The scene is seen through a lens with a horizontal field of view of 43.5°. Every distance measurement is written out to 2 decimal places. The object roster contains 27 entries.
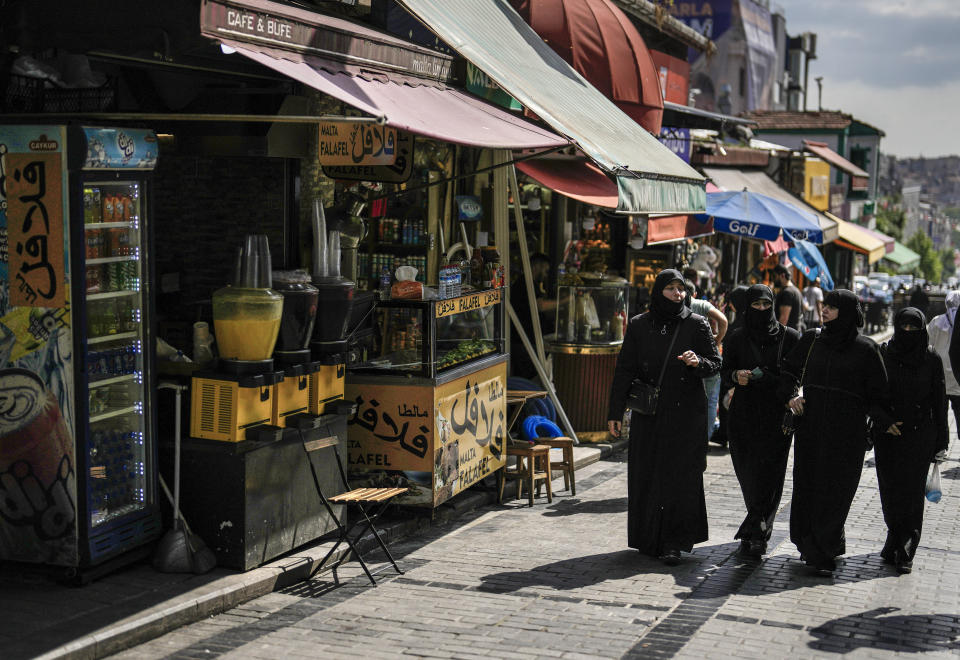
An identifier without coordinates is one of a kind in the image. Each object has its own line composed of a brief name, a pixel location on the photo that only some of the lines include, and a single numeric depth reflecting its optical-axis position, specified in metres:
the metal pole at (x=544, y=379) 11.16
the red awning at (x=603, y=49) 12.80
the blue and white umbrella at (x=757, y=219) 16.67
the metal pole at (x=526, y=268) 10.84
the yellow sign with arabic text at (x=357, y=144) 8.66
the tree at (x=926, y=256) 110.00
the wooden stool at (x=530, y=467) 9.72
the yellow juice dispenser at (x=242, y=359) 6.93
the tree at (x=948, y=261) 158.94
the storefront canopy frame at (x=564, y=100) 8.71
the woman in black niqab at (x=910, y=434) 7.95
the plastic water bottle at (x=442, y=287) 8.76
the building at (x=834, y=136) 43.25
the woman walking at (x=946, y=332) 11.41
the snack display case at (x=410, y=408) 8.40
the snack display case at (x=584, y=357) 12.36
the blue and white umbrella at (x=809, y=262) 19.97
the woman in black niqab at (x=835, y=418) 7.68
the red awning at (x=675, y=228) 15.68
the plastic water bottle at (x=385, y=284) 8.64
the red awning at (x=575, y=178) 11.59
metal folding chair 7.30
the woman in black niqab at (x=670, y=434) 7.93
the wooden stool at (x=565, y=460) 10.05
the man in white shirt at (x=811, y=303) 24.23
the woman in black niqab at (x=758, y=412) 8.18
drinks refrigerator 6.30
